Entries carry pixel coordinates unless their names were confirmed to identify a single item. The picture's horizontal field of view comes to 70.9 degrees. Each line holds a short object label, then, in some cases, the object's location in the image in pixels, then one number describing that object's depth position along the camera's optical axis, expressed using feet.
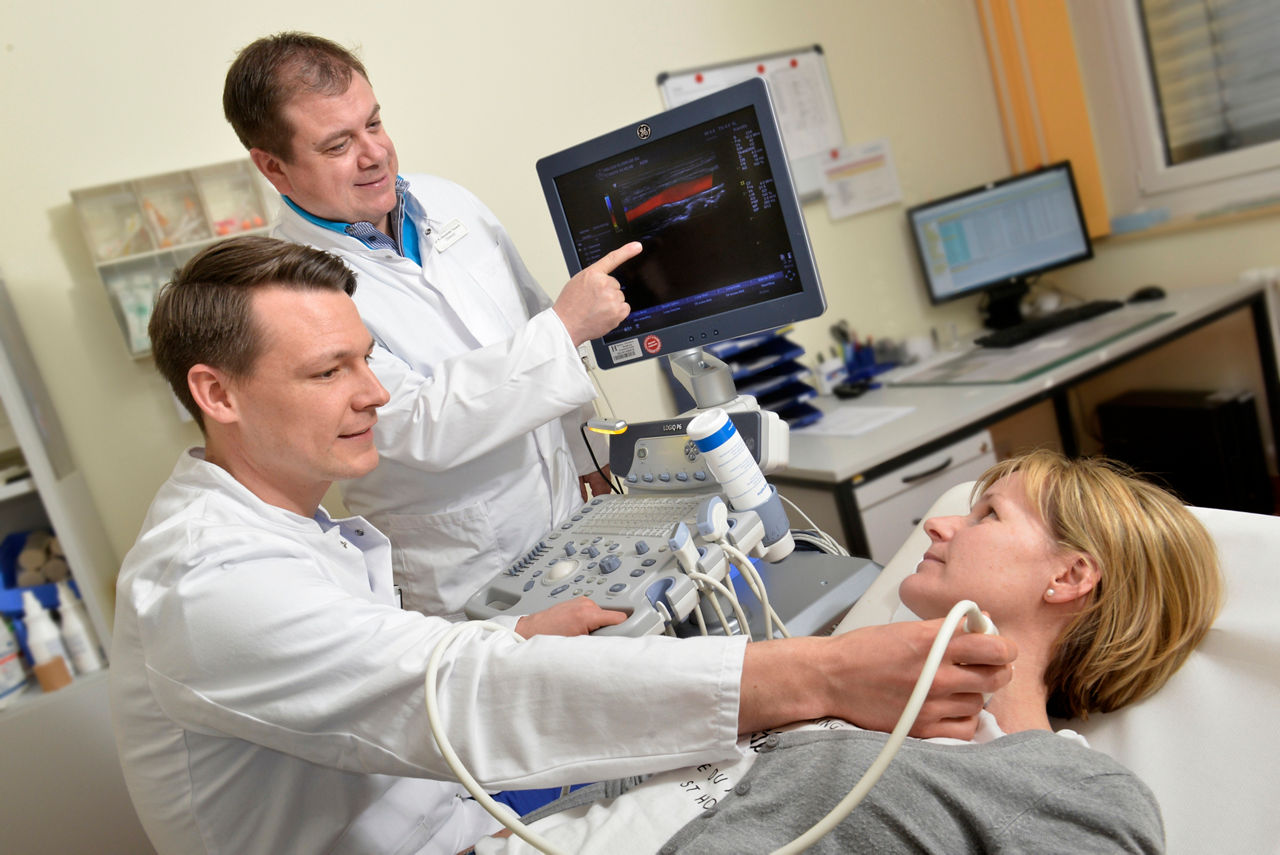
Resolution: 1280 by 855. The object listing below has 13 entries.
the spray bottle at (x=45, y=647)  5.84
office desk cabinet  6.67
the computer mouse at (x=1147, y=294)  9.46
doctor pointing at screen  4.63
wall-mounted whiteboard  8.84
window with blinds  8.89
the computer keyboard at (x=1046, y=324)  8.97
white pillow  3.02
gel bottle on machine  3.86
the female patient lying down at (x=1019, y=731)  2.64
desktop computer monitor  9.59
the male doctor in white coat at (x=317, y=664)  2.90
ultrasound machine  3.81
